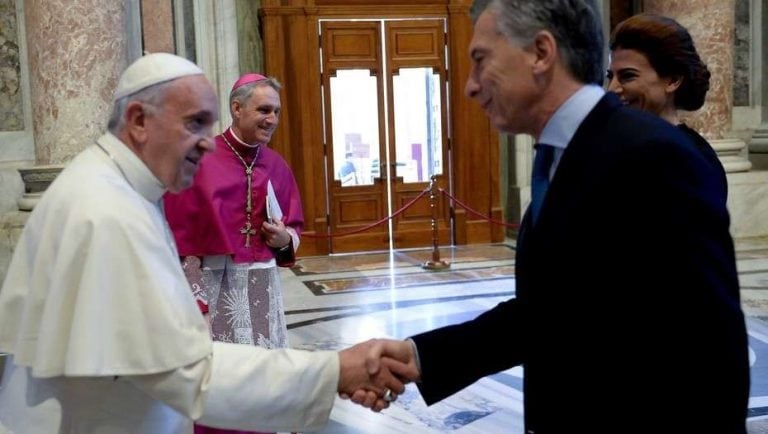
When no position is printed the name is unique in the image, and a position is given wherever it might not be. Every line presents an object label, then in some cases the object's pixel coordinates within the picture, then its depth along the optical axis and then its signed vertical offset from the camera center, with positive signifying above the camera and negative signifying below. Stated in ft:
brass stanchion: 33.42 -4.13
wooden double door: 38.73 +0.51
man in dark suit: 5.09 -0.69
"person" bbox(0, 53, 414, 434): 6.51 -1.19
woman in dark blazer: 9.37 +0.64
